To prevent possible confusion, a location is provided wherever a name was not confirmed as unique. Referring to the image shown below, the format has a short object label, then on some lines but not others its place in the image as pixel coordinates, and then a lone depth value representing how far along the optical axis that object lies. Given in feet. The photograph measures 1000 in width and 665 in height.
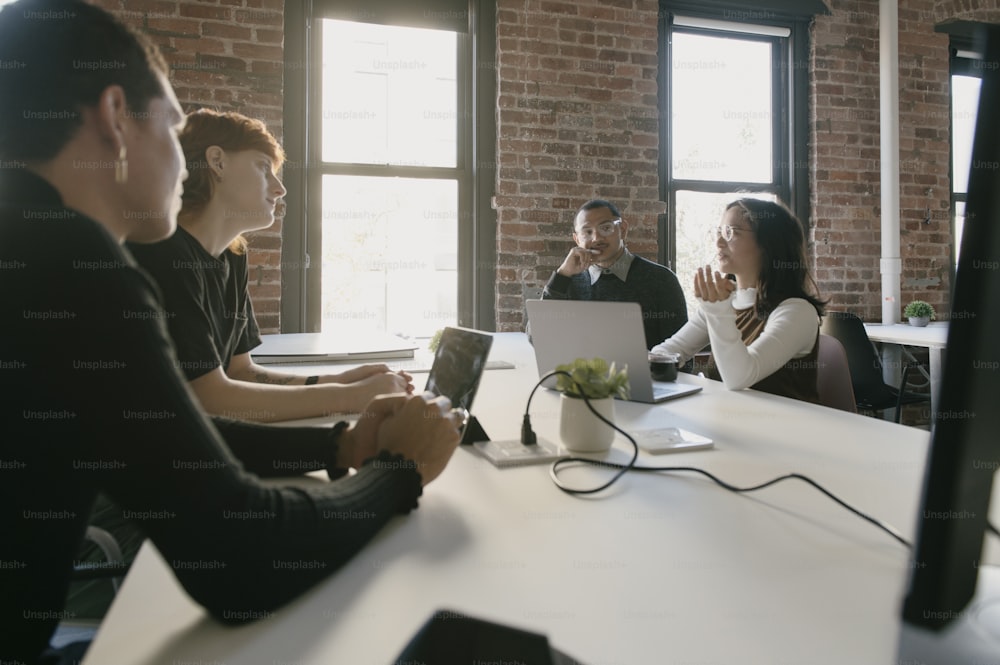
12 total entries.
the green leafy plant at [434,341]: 7.64
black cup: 6.41
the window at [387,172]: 11.99
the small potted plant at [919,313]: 13.05
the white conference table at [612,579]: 1.94
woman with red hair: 4.61
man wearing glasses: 10.37
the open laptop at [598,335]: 5.30
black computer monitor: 1.23
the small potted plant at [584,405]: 3.94
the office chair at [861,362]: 10.30
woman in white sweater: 6.38
